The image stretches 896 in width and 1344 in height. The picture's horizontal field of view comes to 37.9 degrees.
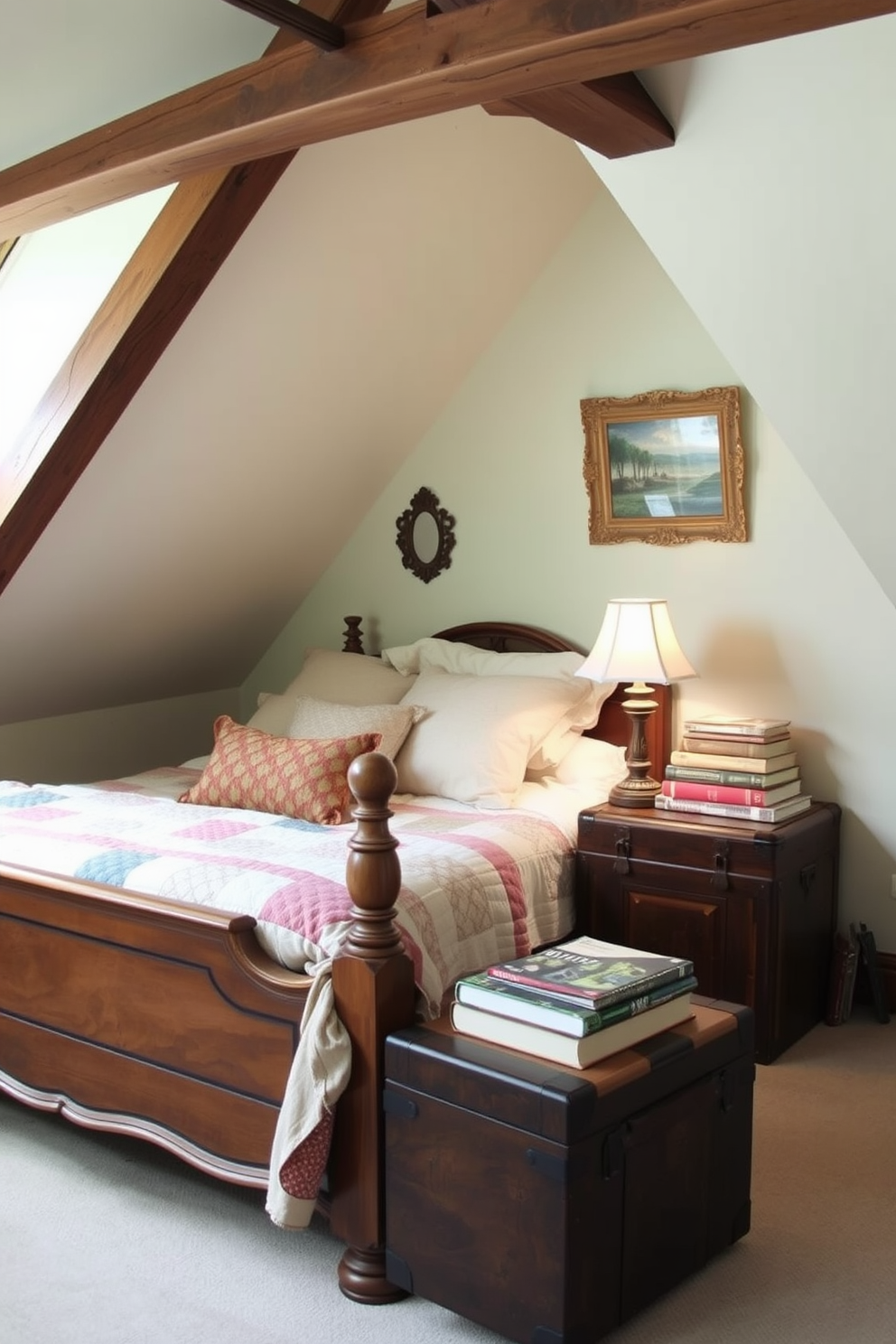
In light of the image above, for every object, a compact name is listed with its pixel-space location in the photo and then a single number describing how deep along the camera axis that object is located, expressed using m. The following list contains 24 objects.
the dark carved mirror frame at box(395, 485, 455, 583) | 4.63
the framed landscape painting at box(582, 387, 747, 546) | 3.92
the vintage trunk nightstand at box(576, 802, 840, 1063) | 3.44
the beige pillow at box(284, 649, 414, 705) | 4.27
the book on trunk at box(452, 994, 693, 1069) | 2.27
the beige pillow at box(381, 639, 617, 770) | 4.01
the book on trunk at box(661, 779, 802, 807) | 3.56
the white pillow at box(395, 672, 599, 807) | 3.74
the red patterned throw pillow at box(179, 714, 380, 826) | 3.44
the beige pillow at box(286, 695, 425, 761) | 3.88
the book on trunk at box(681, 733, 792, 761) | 3.61
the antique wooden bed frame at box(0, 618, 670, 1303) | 2.42
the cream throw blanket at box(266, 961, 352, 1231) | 2.39
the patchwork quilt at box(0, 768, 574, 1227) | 2.42
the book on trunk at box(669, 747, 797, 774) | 3.59
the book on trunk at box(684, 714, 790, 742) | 3.63
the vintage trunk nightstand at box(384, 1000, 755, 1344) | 2.16
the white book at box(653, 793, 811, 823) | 3.54
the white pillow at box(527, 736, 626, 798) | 3.94
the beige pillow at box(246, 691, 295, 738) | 4.20
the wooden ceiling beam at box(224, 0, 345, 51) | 2.14
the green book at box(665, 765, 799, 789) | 3.58
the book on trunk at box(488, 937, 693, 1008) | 2.33
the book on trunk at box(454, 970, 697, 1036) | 2.27
